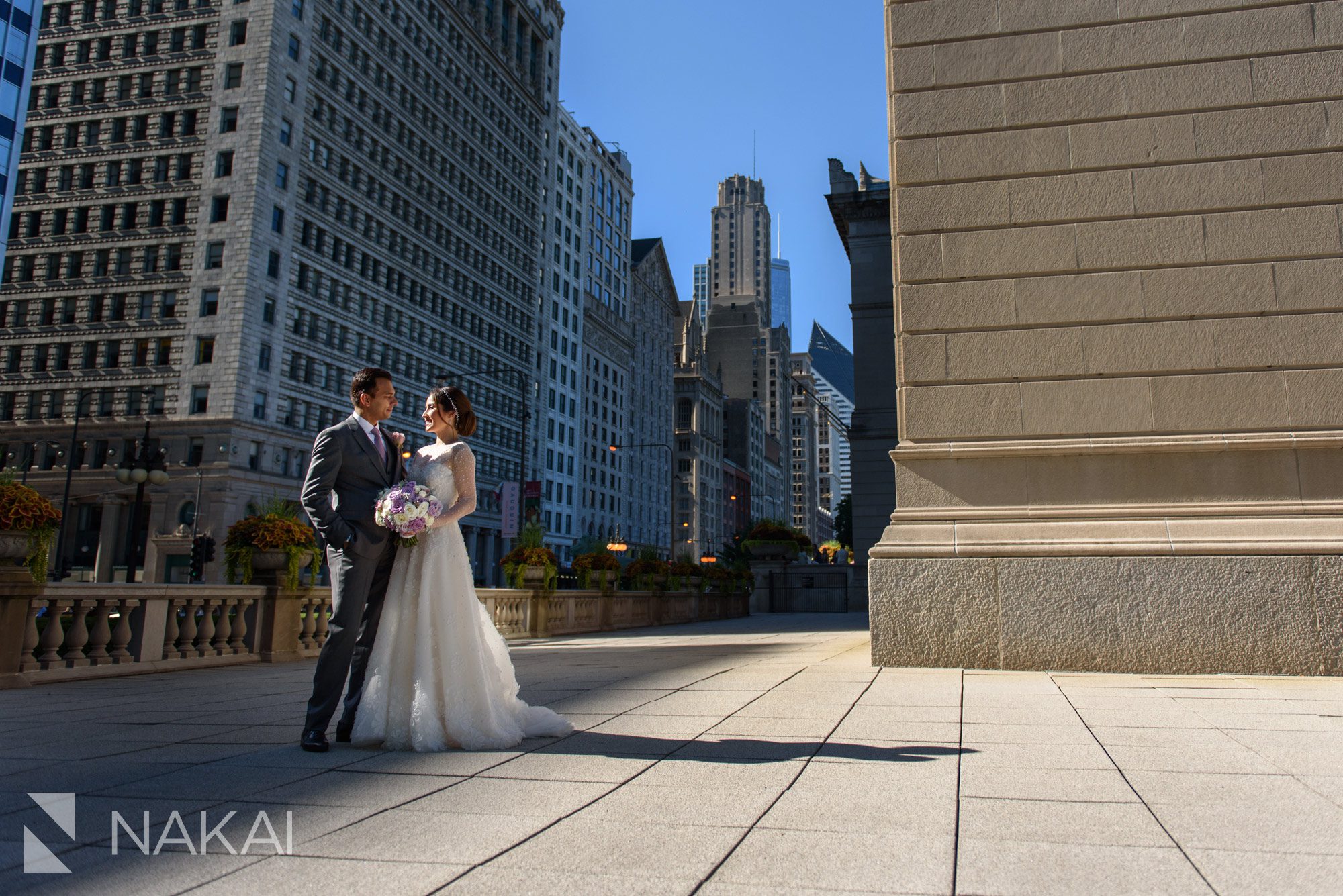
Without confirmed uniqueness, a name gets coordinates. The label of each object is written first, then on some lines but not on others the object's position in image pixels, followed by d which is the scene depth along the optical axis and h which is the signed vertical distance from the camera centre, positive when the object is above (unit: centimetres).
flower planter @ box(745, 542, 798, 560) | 4447 +173
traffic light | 3291 +89
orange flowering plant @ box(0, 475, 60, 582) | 985 +64
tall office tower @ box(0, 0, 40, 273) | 4966 +2619
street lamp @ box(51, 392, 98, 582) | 4372 +184
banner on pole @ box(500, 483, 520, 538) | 4944 +416
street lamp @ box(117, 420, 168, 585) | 2966 +336
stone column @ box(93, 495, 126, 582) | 5812 +286
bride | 573 -42
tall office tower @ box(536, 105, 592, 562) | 10025 +2688
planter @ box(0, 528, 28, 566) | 979 +35
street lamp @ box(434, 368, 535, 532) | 4779 +416
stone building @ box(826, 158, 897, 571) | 3844 +942
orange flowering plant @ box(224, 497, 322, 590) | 1358 +60
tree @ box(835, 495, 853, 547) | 9238 +651
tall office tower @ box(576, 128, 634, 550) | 11225 +2980
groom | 570 +30
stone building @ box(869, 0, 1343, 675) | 950 +273
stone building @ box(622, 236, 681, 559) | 12700 +2695
